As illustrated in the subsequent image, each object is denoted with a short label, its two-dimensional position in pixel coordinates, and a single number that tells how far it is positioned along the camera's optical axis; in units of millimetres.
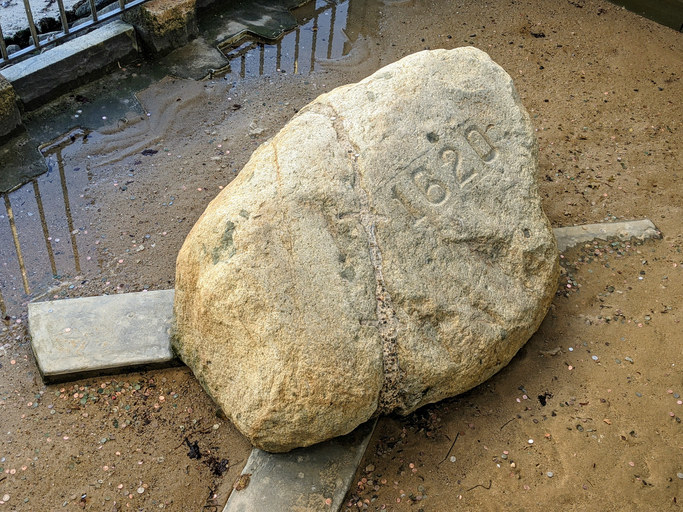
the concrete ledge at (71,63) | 4699
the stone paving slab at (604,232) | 3982
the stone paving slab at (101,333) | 3217
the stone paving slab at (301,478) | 2775
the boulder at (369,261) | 2693
